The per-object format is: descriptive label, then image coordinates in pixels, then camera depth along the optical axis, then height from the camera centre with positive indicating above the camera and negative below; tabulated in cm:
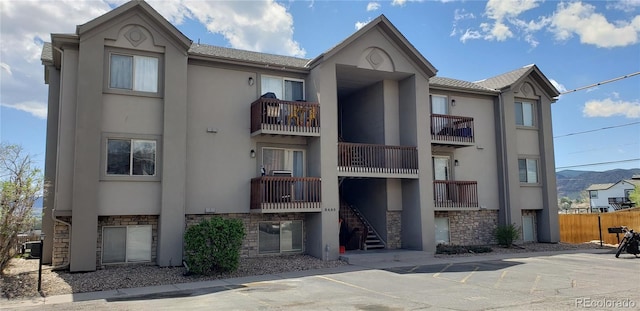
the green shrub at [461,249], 1805 -174
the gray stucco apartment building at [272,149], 1406 +214
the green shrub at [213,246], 1301 -107
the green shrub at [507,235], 1975 -128
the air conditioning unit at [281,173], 1672 +127
